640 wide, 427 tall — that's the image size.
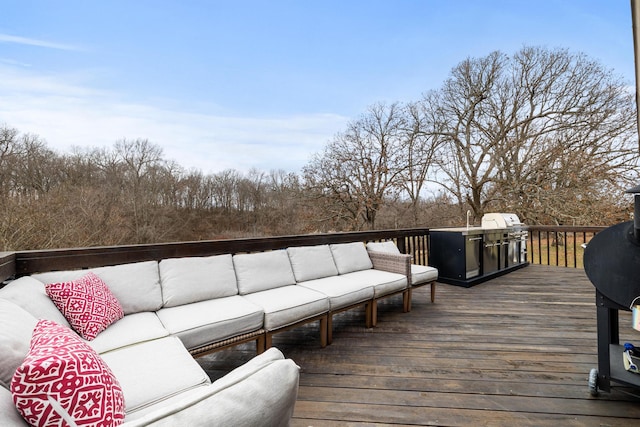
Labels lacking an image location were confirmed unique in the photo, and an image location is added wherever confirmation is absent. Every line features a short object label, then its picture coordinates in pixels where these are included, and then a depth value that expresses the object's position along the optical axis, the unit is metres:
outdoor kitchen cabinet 4.46
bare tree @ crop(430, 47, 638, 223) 7.09
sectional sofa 0.59
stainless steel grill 5.20
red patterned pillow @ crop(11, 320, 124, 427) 0.72
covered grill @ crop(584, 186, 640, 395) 1.60
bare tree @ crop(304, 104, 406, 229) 8.51
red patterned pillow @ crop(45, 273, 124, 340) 1.67
